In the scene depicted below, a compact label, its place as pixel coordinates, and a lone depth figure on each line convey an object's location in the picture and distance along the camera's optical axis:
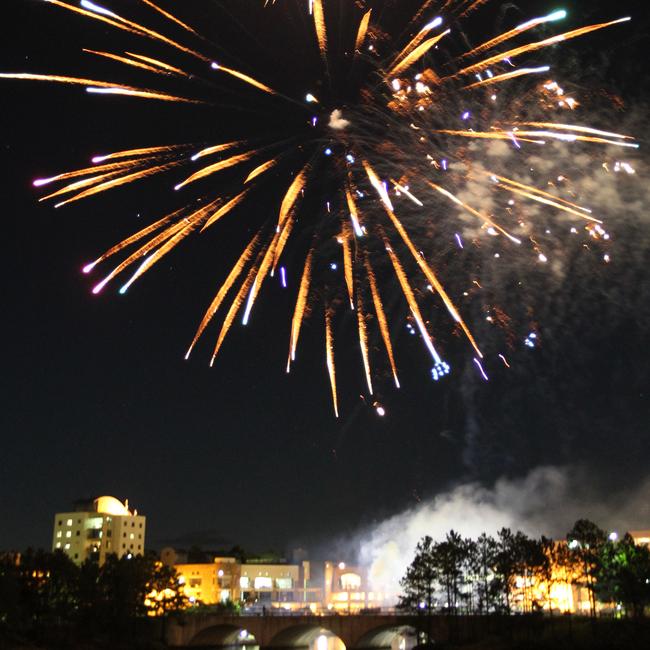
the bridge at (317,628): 67.94
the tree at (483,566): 69.12
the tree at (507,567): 66.75
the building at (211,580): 132.25
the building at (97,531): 138.00
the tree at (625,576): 59.66
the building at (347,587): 145.25
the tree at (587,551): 63.16
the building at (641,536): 105.02
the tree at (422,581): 71.62
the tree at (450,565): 71.19
